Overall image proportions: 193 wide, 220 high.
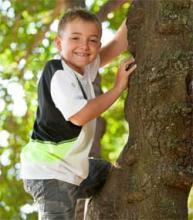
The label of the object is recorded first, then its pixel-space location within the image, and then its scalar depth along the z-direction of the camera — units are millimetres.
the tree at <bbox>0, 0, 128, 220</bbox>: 11248
